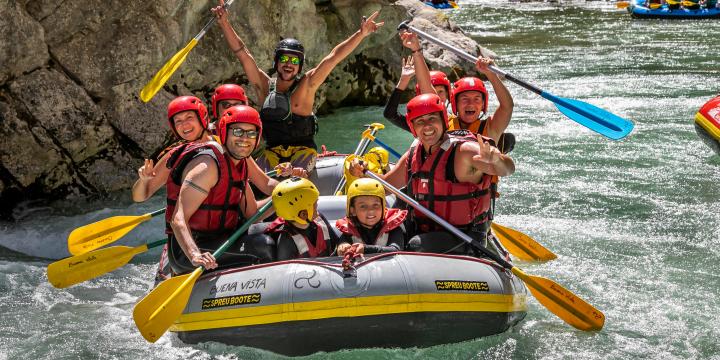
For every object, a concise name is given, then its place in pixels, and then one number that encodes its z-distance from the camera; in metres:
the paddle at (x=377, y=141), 7.25
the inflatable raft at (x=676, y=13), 25.03
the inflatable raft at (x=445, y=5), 32.50
